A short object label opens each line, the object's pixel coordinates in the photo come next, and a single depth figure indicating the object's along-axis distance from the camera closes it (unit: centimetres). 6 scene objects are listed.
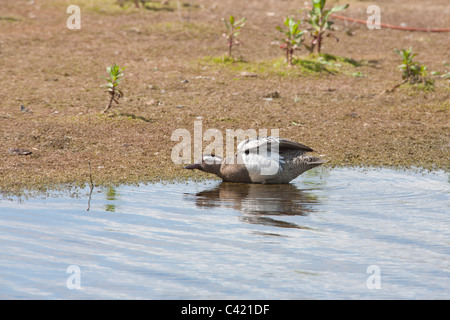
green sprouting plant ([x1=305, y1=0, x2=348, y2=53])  1226
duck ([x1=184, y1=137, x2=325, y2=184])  729
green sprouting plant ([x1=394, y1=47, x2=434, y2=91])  1124
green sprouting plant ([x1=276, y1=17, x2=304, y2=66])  1179
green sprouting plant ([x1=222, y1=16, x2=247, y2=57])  1249
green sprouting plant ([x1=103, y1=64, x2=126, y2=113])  939
